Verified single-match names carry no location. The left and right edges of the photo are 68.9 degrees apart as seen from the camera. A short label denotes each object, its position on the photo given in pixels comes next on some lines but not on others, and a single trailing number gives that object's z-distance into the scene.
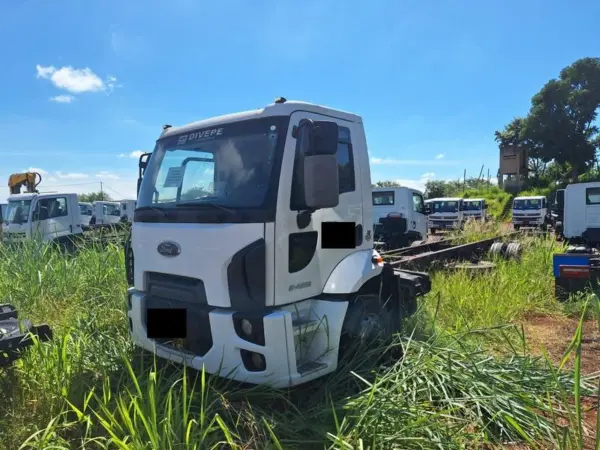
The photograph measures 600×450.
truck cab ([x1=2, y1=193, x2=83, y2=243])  12.03
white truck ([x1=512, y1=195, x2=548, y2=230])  24.00
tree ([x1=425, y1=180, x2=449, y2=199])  46.09
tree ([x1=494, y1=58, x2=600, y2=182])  33.56
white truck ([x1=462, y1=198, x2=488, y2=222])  25.70
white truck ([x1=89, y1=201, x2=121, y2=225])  24.68
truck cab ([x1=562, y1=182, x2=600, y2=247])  12.26
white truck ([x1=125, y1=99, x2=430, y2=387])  2.78
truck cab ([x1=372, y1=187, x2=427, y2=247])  14.07
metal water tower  39.87
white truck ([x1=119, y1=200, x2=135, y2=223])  24.85
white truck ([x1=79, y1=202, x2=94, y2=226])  26.12
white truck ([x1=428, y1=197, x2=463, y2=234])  24.49
